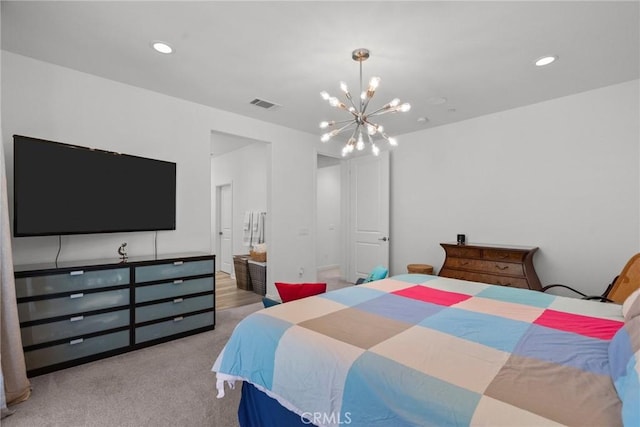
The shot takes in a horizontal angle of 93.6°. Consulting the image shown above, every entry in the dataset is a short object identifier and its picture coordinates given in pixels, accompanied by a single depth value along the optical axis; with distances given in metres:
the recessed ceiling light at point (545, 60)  2.72
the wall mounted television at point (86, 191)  2.46
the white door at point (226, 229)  6.80
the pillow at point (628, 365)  0.84
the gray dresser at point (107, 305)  2.40
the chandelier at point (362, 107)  2.28
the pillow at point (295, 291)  2.46
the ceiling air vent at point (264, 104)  3.76
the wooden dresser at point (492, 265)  3.54
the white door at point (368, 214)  5.21
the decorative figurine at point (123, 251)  3.01
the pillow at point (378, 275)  3.02
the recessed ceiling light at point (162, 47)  2.51
